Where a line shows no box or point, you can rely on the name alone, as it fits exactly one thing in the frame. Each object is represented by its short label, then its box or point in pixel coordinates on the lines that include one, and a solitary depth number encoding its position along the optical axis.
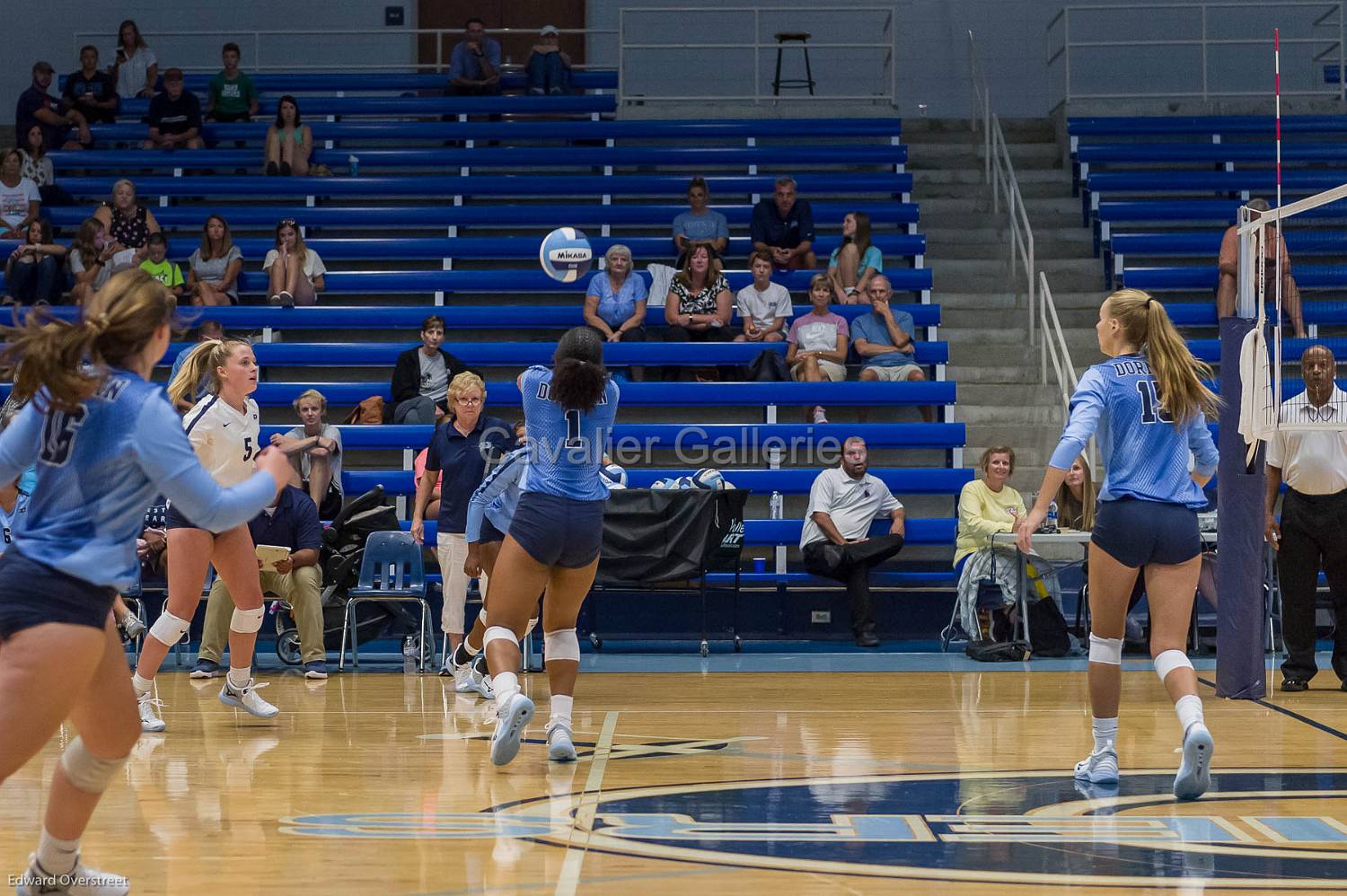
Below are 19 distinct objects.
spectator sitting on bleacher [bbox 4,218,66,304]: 13.31
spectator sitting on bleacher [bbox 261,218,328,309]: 13.57
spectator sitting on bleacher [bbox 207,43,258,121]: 16.05
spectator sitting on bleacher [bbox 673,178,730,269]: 13.76
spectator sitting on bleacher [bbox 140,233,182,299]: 13.56
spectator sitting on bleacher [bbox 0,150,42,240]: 14.55
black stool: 16.38
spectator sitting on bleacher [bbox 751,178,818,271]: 13.66
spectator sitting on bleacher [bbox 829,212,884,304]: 13.25
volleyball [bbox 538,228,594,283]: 11.94
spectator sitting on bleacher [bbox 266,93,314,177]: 15.19
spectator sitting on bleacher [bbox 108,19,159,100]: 16.56
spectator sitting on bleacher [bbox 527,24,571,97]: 16.05
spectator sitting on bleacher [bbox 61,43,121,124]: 16.14
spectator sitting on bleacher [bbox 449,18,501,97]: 16.17
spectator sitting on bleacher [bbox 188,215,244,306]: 13.62
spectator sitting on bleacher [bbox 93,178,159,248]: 13.92
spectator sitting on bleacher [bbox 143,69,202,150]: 15.65
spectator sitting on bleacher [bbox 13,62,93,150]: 15.86
